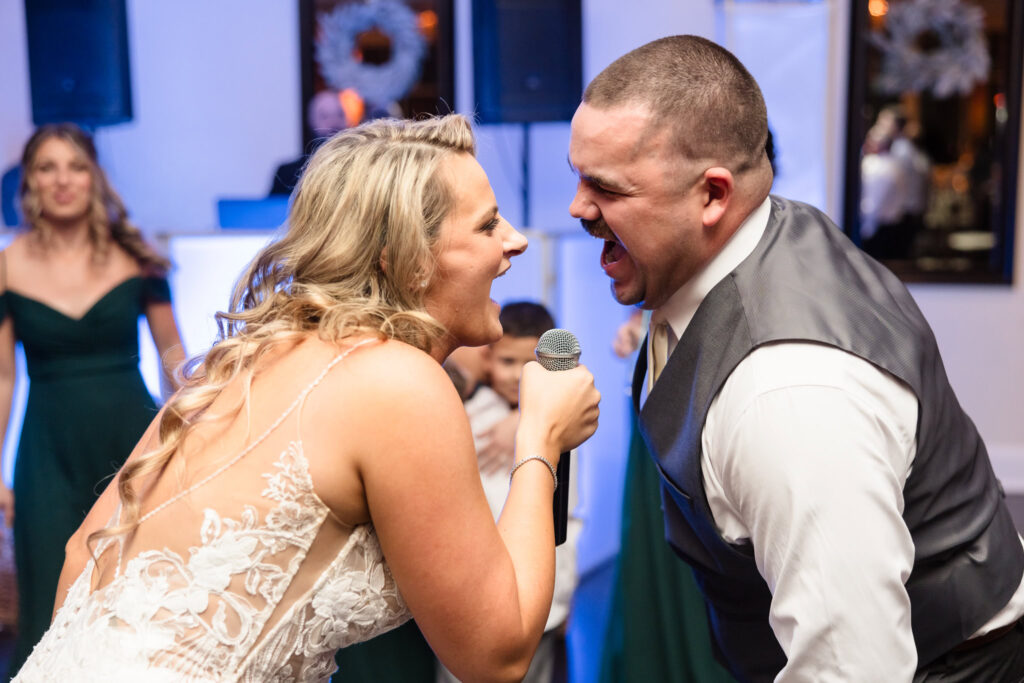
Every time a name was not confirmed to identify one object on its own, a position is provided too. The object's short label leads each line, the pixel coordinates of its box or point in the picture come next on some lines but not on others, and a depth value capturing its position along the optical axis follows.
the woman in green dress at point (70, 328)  3.27
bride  1.23
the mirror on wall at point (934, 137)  5.68
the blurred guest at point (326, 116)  4.95
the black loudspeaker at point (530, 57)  4.95
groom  1.19
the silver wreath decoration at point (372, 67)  5.80
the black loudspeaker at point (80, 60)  4.98
